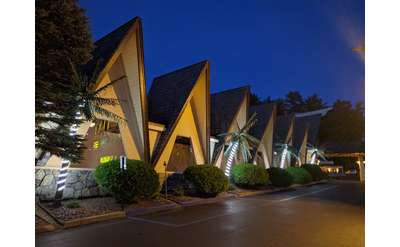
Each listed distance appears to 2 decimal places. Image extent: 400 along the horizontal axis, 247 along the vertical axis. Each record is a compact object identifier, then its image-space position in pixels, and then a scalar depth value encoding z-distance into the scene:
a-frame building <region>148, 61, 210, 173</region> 20.31
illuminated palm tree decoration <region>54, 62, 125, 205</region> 12.01
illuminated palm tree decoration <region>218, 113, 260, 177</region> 23.34
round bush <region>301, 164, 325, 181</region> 36.84
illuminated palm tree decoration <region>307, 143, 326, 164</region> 44.75
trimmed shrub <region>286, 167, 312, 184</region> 31.72
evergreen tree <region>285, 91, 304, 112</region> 79.31
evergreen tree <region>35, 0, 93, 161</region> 10.05
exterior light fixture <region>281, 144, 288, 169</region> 34.47
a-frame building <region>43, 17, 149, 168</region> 16.95
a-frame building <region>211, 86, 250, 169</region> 25.44
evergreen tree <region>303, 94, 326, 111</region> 75.50
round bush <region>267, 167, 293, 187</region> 26.72
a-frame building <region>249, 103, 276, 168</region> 31.52
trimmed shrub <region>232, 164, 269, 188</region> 22.89
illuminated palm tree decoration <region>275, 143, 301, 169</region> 34.56
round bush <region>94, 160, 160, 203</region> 13.27
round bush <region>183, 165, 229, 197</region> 17.80
